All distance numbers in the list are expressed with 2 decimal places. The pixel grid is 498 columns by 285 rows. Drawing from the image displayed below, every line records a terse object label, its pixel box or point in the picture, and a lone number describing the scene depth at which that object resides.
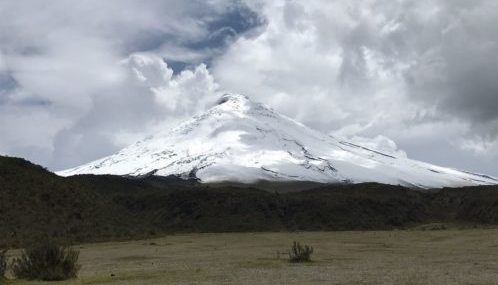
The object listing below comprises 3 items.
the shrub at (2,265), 20.68
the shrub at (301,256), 27.80
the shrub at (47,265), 21.12
